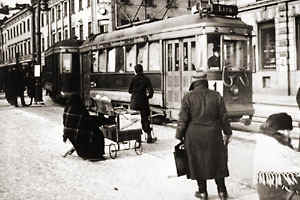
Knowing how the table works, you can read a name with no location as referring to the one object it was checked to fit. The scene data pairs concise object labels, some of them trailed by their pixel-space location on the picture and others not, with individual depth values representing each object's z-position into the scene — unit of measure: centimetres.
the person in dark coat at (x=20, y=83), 2110
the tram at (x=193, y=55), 1205
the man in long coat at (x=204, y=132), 531
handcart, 870
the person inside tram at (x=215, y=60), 1203
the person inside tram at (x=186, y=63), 1253
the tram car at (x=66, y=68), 2138
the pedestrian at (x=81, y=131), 830
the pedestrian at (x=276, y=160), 369
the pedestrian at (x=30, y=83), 2289
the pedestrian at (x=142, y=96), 1005
